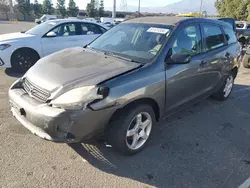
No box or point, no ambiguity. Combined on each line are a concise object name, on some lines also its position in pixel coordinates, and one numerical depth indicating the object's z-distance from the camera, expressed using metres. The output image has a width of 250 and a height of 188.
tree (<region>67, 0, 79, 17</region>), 56.36
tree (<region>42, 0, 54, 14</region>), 53.57
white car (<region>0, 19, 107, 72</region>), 4.91
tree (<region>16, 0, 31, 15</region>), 52.98
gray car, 1.98
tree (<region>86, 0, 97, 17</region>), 55.92
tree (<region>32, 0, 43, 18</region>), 54.45
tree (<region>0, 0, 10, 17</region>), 53.29
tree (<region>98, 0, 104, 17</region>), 58.86
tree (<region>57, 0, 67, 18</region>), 56.36
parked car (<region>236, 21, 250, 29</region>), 11.66
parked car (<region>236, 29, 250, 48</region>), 10.81
